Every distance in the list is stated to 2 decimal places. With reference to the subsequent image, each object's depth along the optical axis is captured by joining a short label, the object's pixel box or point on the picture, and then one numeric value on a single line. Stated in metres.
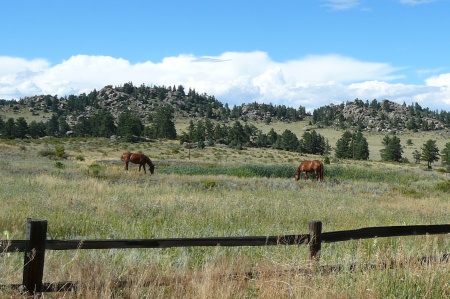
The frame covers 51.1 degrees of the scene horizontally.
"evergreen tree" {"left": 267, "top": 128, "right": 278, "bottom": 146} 118.64
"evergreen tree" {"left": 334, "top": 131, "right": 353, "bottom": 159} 106.00
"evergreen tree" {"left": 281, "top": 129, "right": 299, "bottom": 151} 111.88
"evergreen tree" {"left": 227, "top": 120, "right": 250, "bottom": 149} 111.88
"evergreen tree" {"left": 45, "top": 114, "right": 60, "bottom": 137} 119.94
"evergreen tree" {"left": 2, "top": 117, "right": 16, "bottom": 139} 99.76
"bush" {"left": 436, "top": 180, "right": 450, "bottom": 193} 31.48
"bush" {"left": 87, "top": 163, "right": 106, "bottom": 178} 27.24
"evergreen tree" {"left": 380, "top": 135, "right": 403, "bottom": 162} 100.75
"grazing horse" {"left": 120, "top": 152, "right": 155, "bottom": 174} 36.31
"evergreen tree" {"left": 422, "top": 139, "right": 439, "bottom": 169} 93.06
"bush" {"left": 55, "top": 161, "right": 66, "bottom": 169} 33.61
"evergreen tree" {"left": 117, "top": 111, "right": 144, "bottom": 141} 95.50
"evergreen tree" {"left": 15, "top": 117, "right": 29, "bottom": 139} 101.88
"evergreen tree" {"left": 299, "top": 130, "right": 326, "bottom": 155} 113.19
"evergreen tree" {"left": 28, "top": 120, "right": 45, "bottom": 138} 109.65
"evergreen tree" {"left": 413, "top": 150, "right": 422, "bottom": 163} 102.19
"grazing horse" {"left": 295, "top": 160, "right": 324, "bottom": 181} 33.47
